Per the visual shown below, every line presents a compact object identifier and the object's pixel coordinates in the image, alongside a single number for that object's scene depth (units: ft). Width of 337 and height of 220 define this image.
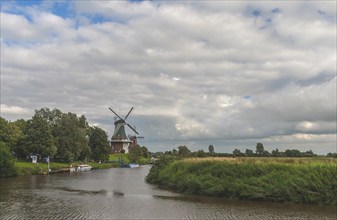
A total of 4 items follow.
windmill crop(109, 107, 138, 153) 581.94
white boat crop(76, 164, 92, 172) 331.45
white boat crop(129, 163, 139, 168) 441.64
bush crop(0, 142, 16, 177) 232.32
